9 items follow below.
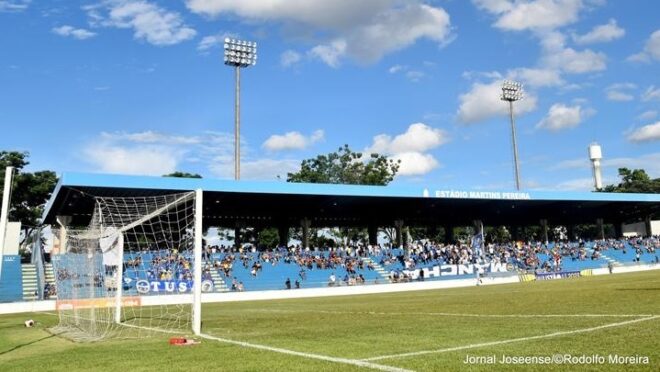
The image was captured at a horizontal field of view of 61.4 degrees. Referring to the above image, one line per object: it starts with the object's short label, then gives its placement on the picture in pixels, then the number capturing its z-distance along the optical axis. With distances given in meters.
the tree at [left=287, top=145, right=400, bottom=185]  83.00
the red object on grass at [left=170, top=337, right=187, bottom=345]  10.50
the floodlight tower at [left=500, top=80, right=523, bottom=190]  67.50
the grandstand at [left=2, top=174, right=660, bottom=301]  38.62
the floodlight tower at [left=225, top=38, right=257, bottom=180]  51.84
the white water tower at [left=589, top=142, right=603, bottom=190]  102.88
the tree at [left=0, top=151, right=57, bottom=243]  61.38
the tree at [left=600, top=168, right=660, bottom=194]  95.38
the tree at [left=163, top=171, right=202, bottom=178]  76.36
